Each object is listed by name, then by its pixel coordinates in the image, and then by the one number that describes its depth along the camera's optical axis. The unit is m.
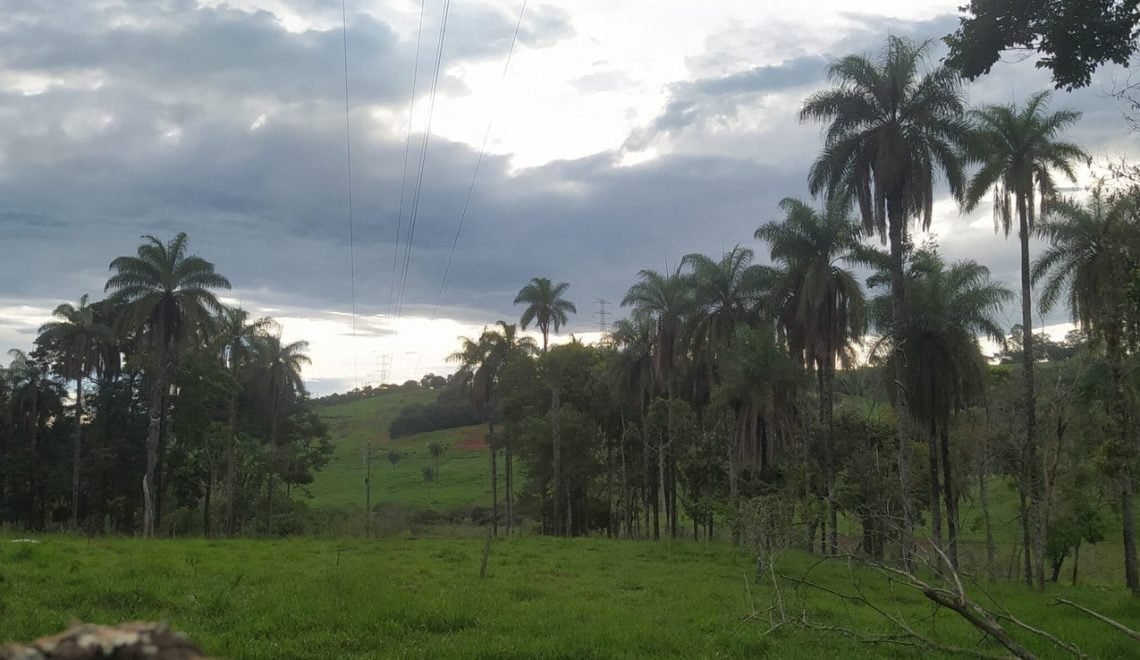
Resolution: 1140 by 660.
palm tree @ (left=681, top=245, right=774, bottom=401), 41.22
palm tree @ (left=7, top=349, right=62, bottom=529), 51.81
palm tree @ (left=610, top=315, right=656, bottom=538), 48.91
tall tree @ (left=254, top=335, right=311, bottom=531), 53.12
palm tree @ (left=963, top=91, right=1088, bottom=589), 27.75
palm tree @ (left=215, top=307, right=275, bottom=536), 48.94
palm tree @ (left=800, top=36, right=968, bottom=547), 28.88
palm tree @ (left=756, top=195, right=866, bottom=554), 34.53
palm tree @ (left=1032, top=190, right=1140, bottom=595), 14.75
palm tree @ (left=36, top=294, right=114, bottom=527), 47.62
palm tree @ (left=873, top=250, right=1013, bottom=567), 30.84
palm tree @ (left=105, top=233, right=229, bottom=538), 38.56
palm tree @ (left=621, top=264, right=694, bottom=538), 43.70
